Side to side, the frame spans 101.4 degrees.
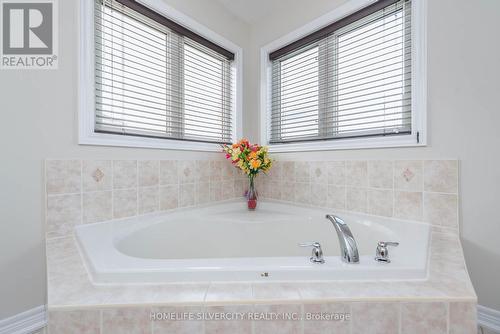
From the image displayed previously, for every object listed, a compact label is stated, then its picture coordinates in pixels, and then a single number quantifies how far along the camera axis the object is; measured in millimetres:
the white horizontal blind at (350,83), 1351
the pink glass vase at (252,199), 1858
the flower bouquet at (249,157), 1720
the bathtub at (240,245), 698
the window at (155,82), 1307
